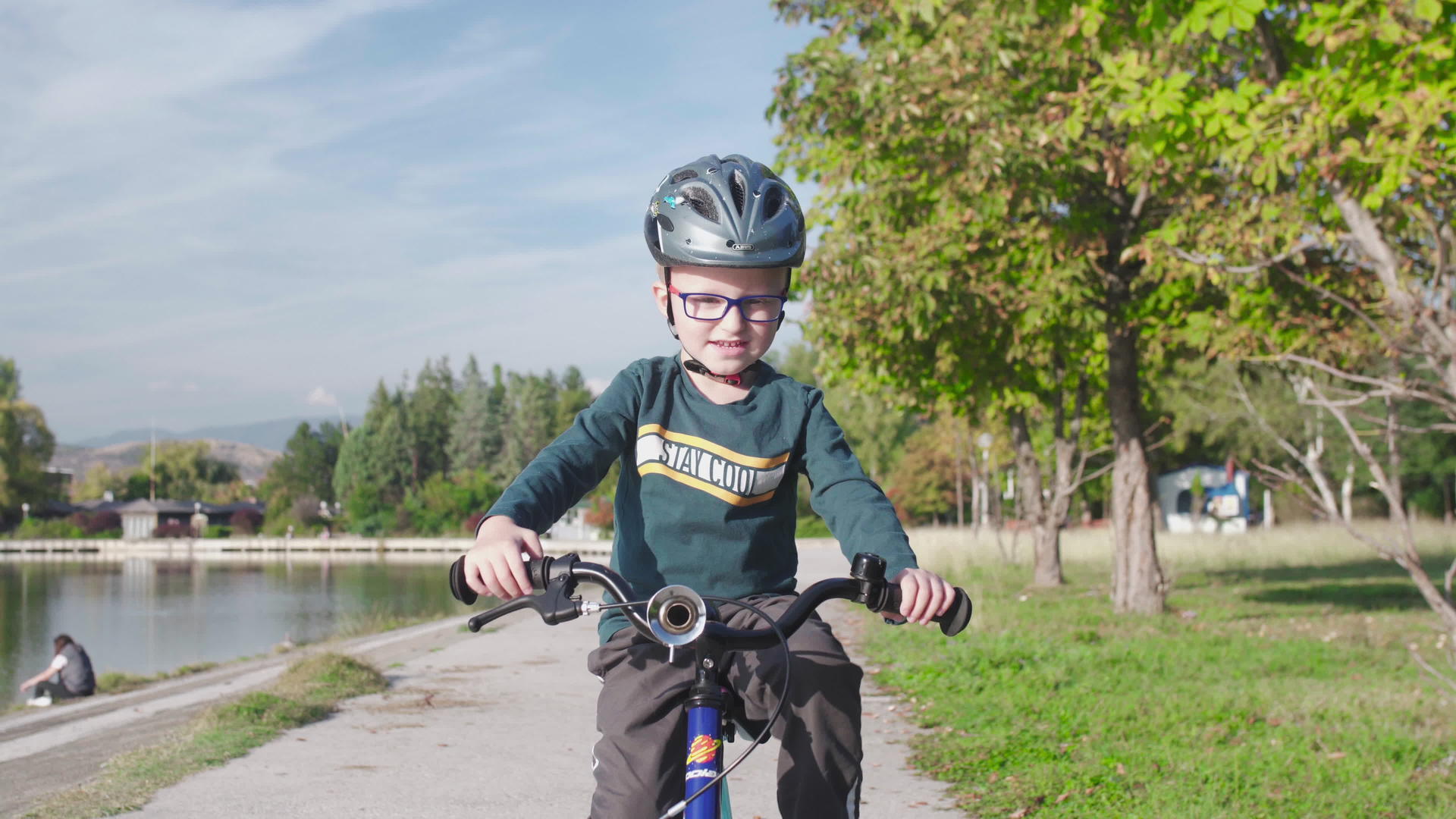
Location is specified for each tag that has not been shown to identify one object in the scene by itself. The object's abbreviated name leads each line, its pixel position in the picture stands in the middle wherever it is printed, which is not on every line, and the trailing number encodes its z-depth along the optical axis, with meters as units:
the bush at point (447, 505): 91.19
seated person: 14.26
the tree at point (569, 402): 103.62
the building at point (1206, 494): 51.87
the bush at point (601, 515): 68.06
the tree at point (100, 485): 137.25
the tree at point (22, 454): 94.12
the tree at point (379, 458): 114.25
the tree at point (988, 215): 11.91
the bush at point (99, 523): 107.50
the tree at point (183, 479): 134.62
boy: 2.49
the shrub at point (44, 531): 93.25
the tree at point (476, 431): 118.31
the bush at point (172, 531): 109.00
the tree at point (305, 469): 120.25
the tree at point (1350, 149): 5.07
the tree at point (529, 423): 109.62
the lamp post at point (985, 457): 27.56
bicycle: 2.08
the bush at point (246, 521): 105.38
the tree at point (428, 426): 119.69
